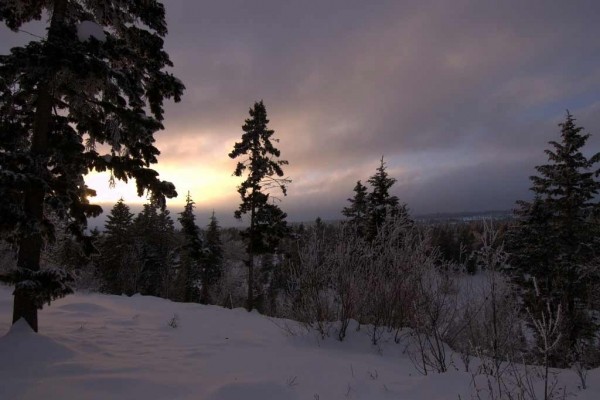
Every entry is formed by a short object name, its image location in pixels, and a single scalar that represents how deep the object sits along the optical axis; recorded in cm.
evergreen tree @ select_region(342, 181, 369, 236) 3112
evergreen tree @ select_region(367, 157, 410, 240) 2517
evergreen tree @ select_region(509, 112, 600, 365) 1744
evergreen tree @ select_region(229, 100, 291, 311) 2206
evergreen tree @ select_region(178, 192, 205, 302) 3222
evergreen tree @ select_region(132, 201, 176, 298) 3381
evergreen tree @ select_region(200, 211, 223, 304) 3616
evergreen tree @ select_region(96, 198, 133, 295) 3150
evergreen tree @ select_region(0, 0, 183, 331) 555
